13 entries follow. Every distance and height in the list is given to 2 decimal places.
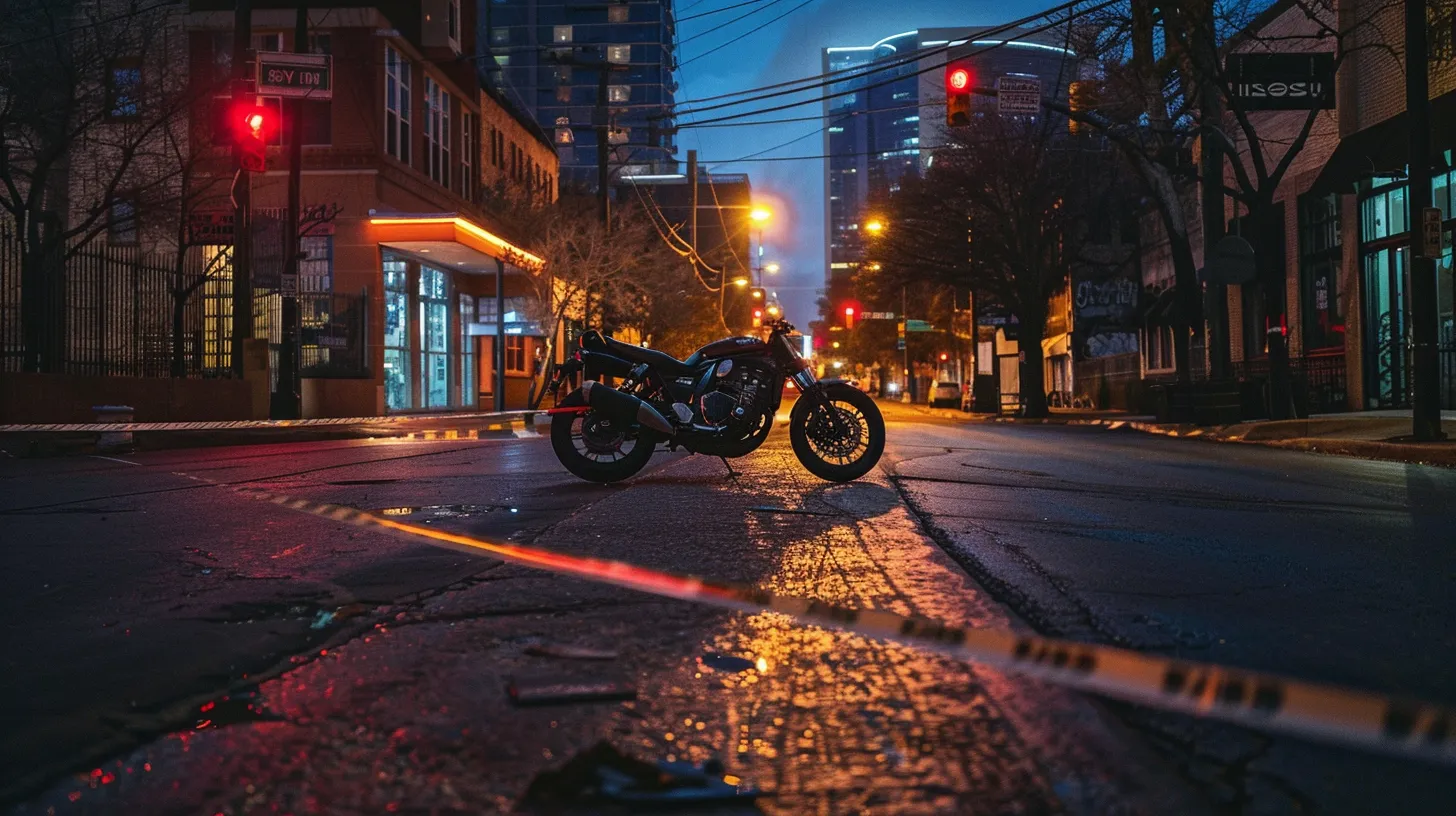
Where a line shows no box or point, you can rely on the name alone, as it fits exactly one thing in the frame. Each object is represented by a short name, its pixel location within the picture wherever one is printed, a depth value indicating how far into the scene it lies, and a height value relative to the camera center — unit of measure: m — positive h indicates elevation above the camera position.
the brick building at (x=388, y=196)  31.12 +6.12
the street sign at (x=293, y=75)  20.70 +5.98
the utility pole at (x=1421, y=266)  15.04 +1.77
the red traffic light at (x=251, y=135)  19.81 +4.72
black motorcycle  9.01 +0.06
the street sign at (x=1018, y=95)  20.56 +5.40
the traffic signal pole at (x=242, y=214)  21.83 +3.83
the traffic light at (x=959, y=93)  18.17 +4.87
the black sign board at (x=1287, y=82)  18.94 +5.10
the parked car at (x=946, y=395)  58.75 +0.92
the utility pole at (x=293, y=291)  23.11 +2.50
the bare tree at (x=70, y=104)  19.69 +6.17
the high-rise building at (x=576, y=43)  114.12 +35.21
